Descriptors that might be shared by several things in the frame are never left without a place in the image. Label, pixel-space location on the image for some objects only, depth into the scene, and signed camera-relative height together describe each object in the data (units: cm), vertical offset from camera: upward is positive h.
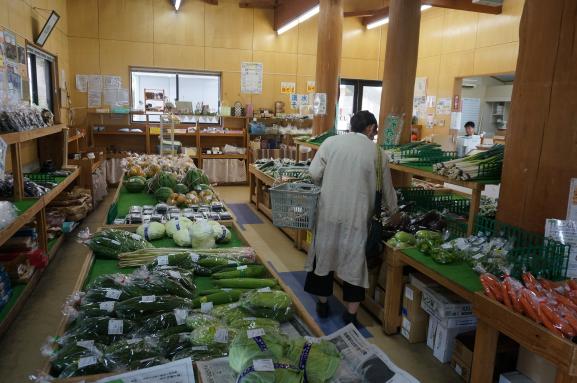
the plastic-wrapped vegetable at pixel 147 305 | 196 -90
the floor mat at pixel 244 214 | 663 -163
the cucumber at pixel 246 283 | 231 -91
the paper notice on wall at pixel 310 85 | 1020 +72
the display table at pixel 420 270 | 251 -97
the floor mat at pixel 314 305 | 346 -165
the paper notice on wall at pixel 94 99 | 876 +15
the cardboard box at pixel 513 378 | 235 -137
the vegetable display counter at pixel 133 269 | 184 -94
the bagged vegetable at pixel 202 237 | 300 -86
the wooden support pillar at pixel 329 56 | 603 +85
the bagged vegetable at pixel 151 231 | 315 -89
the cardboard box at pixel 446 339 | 295 -147
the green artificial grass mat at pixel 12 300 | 322 -155
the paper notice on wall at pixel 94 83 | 871 +47
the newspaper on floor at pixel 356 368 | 148 -88
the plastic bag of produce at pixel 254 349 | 138 -77
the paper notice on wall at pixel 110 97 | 886 +21
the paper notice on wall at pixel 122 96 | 892 +24
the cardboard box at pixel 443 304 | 288 -121
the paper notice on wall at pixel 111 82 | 880 +51
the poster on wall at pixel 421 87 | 973 +77
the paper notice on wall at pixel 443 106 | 901 +33
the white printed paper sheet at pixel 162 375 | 145 -89
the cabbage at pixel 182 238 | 303 -89
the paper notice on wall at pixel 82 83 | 864 +46
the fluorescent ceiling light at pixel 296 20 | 751 +184
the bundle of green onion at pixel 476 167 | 293 -30
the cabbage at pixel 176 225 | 317 -84
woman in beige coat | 316 -61
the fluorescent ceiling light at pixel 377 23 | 945 +215
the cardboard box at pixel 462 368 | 275 -158
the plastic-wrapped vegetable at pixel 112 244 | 278 -88
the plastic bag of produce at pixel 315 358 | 140 -80
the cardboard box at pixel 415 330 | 323 -156
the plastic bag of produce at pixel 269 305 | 197 -87
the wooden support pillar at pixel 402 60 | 432 +60
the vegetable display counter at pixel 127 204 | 353 -93
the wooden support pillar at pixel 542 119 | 237 +4
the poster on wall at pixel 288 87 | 1006 +64
